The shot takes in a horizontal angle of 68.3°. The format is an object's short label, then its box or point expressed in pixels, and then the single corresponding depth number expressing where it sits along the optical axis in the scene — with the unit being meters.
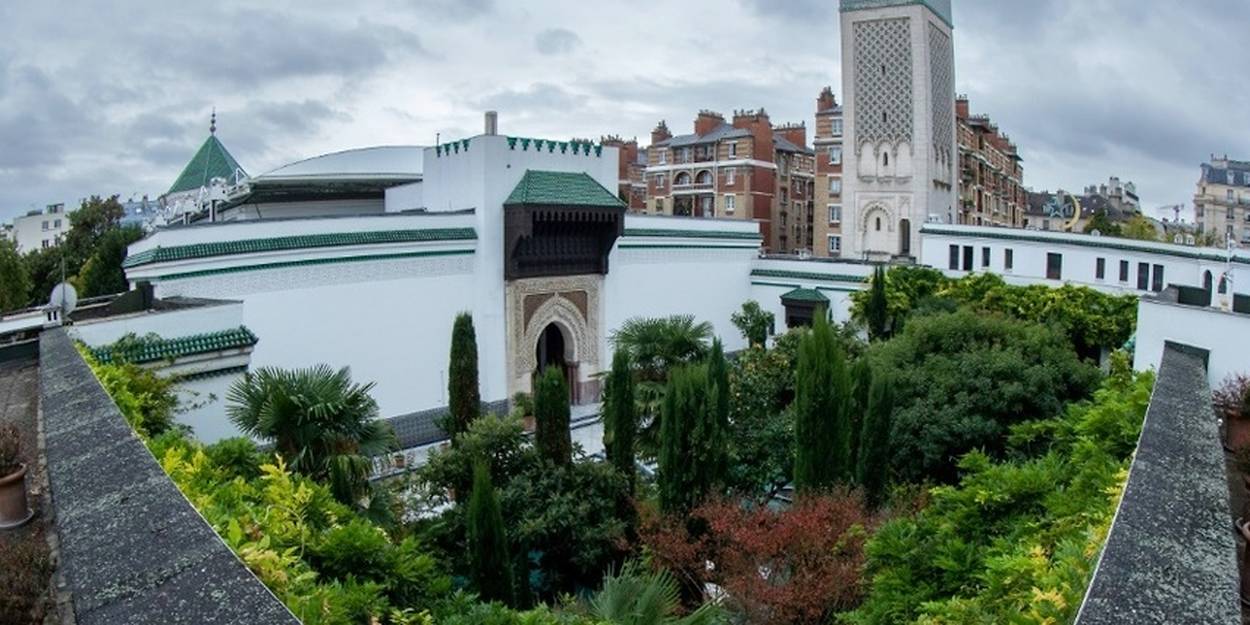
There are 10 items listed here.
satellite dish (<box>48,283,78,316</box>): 10.27
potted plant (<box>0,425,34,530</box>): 4.29
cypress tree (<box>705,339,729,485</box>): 10.40
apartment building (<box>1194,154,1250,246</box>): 54.34
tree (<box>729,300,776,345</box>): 23.12
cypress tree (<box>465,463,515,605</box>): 8.40
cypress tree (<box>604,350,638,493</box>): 11.48
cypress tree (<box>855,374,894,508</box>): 11.05
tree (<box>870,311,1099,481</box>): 11.61
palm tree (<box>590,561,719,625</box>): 5.70
